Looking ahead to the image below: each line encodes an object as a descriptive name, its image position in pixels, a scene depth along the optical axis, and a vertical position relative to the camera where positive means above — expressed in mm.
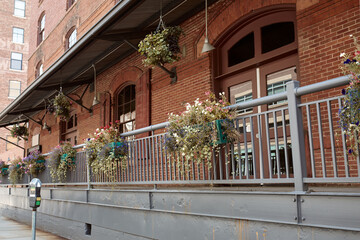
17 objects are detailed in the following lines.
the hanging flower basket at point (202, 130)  4582 +537
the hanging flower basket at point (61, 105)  11491 +2241
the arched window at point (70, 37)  15805 +6250
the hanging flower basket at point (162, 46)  7012 +2529
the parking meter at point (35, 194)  6277 -342
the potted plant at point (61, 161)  8820 +343
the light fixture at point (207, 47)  6723 +2344
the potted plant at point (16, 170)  12416 +182
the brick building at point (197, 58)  5703 +2500
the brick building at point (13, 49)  35000 +12899
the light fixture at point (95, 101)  11384 +2319
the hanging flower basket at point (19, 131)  18391 +2296
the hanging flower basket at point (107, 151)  6801 +437
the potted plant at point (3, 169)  14815 +278
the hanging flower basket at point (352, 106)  3127 +552
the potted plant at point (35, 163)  10836 +361
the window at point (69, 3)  16609 +8015
